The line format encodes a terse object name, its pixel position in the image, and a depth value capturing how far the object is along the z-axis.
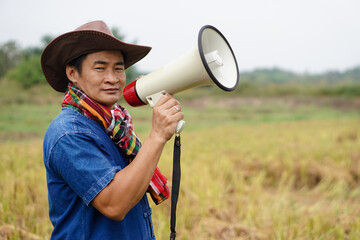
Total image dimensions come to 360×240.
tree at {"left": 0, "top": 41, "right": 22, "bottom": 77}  30.36
